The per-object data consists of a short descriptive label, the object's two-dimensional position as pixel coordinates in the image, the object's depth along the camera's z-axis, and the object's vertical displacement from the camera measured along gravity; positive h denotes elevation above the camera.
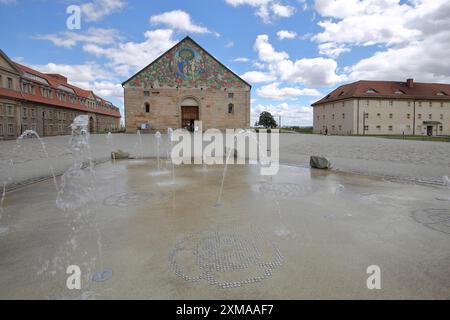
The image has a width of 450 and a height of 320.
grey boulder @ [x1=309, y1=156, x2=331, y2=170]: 10.29 -0.87
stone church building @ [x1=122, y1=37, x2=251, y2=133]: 39.78 +6.86
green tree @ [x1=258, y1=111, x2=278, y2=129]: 93.06 +6.77
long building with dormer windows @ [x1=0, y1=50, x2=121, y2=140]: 33.00 +5.72
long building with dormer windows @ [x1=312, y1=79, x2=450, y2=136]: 53.47 +5.98
